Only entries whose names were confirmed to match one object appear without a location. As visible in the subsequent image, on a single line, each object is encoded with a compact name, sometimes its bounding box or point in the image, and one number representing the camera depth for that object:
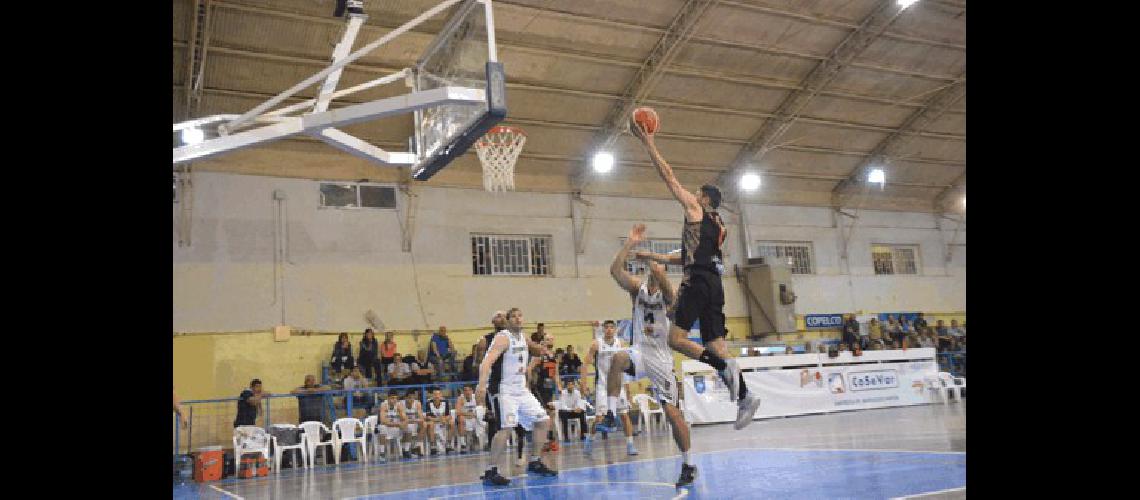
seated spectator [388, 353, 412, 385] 15.91
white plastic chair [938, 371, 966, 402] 18.97
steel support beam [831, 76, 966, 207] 21.34
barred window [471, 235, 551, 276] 18.73
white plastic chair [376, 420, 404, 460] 14.16
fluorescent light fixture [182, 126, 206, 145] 9.14
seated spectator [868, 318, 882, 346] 22.33
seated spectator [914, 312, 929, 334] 23.29
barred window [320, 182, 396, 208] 17.30
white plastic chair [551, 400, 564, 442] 14.54
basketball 7.48
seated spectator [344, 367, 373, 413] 15.05
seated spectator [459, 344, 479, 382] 16.30
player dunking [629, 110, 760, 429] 7.61
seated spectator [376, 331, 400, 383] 16.42
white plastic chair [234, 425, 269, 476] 12.52
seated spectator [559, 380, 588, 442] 15.20
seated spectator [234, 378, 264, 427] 13.53
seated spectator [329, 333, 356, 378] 15.87
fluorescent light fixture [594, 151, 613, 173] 18.05
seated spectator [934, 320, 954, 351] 22.17
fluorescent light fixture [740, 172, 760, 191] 18.67
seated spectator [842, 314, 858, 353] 21.72
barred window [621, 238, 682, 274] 20.64
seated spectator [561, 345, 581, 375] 16.42
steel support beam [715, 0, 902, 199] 18.00
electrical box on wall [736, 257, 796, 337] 20.98
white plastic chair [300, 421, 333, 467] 13.45
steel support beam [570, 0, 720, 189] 16.47
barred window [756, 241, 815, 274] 22.42
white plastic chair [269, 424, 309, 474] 12.86
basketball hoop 12.94
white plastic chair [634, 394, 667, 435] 16.30
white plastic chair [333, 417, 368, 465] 13.73
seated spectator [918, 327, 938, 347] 22.31
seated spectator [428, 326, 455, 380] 16.59
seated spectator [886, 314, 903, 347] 21.86
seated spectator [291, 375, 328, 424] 14.77
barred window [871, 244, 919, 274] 24.62
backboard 7.66
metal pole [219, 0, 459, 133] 8.07
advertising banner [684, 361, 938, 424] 16.27
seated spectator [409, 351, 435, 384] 16.12
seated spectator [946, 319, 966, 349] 22.64
